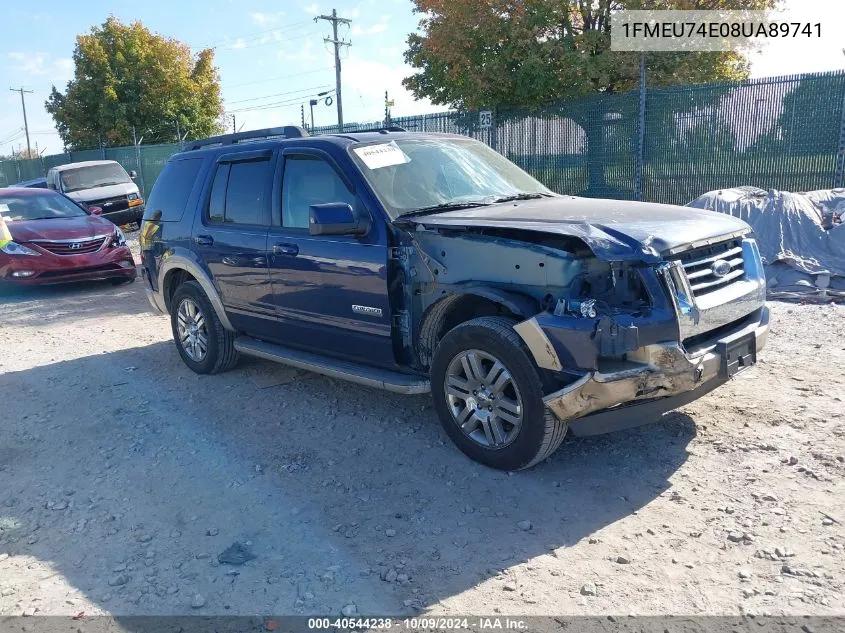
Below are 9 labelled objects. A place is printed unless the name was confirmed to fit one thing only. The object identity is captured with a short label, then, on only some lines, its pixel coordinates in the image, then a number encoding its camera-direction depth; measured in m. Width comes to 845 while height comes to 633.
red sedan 10.37
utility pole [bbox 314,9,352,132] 38.08
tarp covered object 8.08
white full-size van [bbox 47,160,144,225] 17.12
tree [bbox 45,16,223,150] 30.51
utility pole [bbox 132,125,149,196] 23.79
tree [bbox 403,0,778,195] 16.08
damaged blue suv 3.66
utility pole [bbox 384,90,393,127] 16.58
